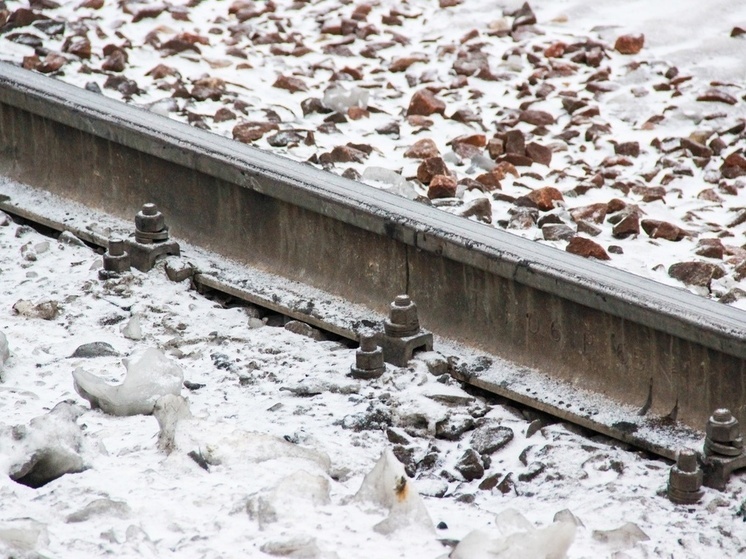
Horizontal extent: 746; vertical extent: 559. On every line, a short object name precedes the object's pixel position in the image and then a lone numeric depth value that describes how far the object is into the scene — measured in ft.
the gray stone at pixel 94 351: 29.12
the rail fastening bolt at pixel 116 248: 33.60
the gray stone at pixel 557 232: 35.78
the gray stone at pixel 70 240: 35.65
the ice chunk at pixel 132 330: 30.19
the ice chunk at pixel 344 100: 47.70
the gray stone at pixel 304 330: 30.76
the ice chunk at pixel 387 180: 39.29
